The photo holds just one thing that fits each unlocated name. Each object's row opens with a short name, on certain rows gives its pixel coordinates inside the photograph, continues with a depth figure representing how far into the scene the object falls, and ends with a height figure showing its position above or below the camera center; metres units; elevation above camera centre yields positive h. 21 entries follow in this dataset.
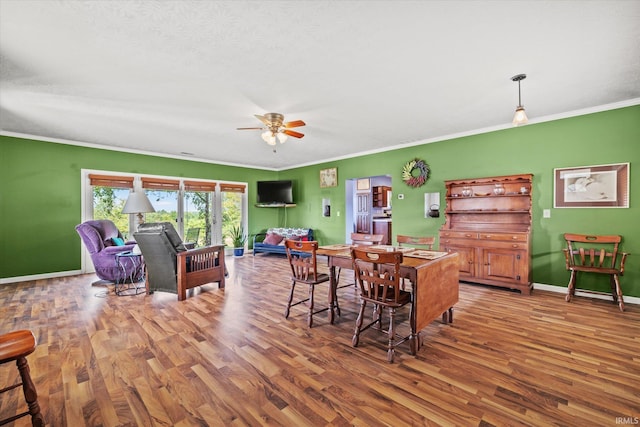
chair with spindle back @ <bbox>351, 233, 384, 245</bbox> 3.77 -0.39
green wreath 5.45 +0.72
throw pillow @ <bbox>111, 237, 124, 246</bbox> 4.92 -0.51
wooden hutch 4.01 -0.31
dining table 2.36 -0.64
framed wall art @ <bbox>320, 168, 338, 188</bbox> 7.11 +0.83
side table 4.34 -1.01
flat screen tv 7.81 +0.50
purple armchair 4.46 -0.66
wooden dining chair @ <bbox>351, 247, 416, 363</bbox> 2.28 -0.59
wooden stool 1.45 -0.76
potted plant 7.39 -0.78
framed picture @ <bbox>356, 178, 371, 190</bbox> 7.77 +0.70
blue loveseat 7.14 -0.69
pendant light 2.87 +0.95
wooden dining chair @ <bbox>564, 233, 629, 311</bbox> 3.47 -0.63
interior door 7.75 -0.08
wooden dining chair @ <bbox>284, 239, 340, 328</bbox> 2.88 -0.63
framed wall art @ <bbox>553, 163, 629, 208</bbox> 3.68 +0.30
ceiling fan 3.68 +1.11
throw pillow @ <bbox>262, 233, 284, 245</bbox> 7.29 -0.73
